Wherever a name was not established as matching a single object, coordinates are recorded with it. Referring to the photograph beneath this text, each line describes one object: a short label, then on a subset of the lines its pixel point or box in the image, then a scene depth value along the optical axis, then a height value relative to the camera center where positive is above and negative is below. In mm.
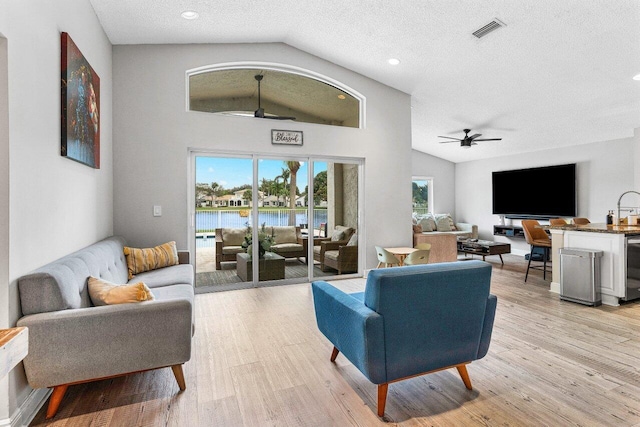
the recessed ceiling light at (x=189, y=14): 3852 +2267
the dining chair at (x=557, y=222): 5655 -198
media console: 8217 -507
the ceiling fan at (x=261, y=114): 5084 +1451
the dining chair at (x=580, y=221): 5983 -193
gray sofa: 1890 -721
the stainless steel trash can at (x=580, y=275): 3984 -789
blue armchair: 1856 -638
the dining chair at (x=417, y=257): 4922 -681
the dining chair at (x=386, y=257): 5060 -707
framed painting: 2594 +902
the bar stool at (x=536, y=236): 5285 -421
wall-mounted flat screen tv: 7426 +432
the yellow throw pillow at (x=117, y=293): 2197 -544
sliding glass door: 4906 -140
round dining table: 5270 -652
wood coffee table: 6840 -776
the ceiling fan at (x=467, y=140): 6907 +1450
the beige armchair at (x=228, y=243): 5000 -483
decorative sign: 5086 +1120
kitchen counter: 3949 -455
